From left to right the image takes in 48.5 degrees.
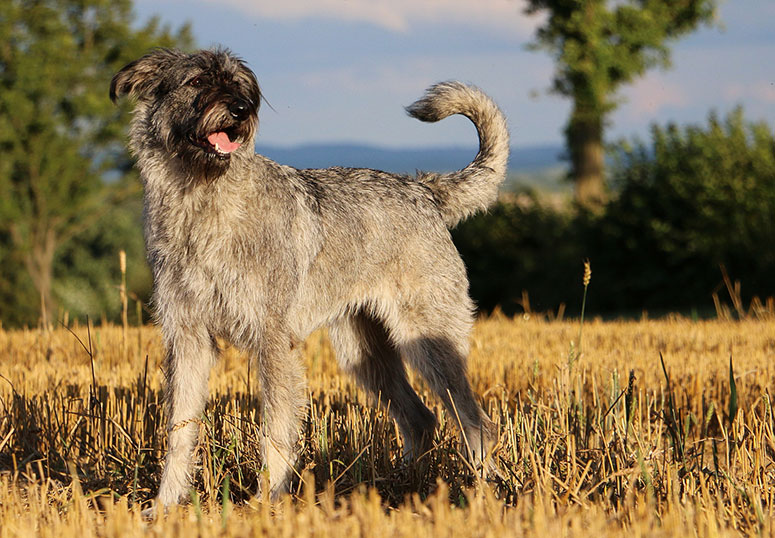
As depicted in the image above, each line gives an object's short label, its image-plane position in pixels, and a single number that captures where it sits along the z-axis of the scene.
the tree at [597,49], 22.86
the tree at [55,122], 29.86
